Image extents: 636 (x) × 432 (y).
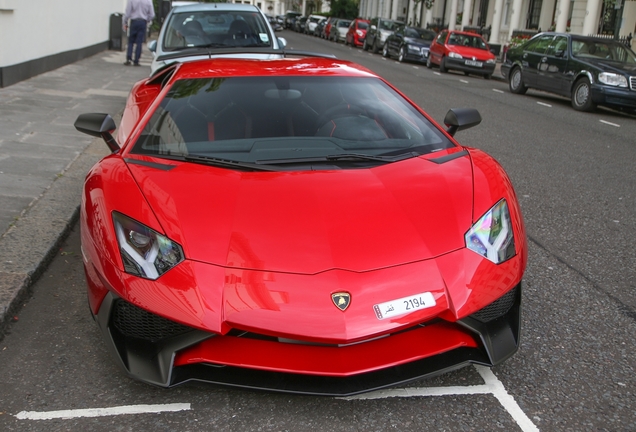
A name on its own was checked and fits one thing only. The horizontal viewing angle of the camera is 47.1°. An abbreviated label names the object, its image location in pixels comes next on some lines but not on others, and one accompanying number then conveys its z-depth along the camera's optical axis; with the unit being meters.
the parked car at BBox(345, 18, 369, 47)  37.36
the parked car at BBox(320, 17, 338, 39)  45.59
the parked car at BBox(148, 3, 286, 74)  9.70
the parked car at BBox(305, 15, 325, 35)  53.72
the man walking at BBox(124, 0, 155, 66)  17.16
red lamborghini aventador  2.62
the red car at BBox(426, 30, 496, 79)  23.08
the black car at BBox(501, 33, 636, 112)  14.30
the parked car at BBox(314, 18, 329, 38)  50.66
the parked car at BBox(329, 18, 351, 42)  42.69
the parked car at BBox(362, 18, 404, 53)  32.31
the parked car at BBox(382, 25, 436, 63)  27.52
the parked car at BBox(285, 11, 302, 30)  66.73
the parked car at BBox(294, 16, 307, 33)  60.21
